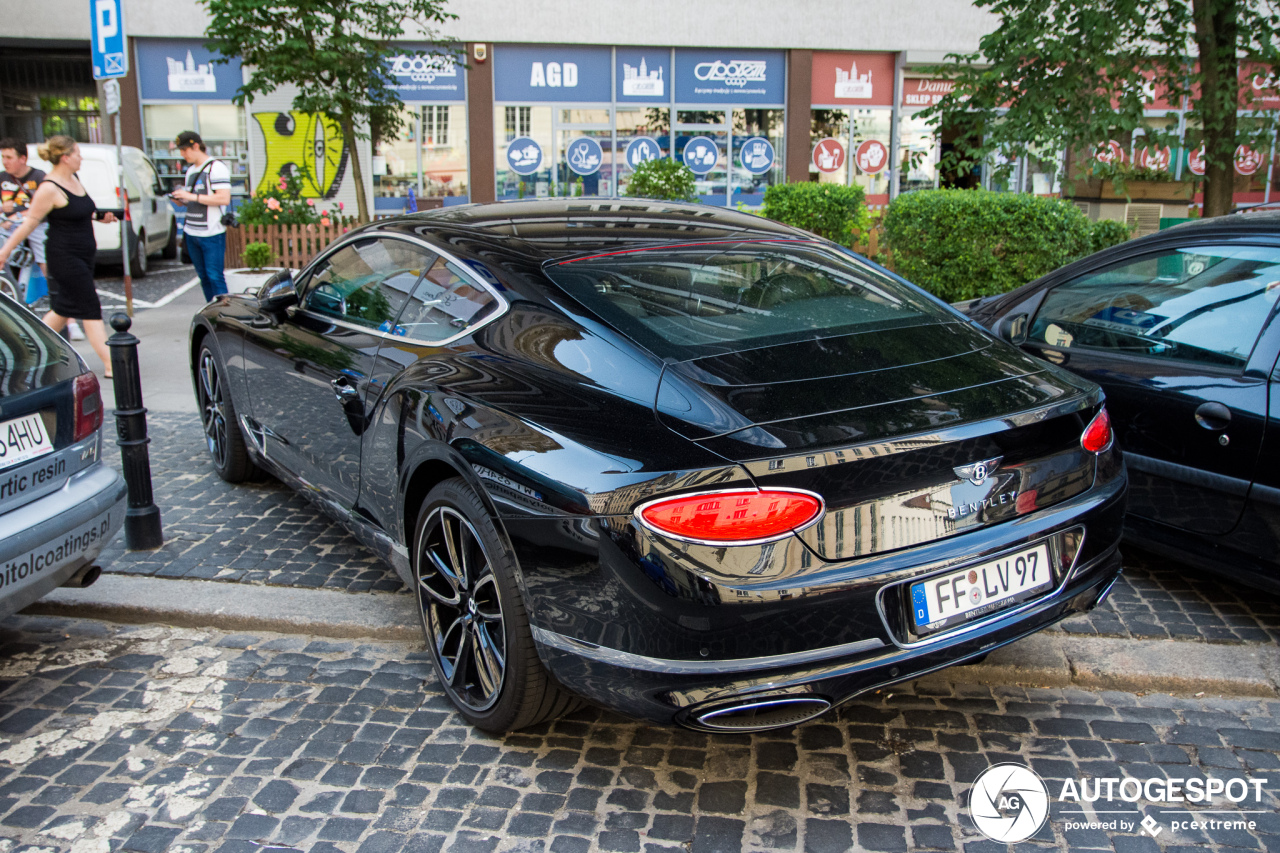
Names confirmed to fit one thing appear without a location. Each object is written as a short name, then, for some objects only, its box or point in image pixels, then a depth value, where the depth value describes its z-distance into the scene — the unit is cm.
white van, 1418
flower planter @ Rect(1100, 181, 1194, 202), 1258
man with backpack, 918
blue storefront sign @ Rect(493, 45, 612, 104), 1950
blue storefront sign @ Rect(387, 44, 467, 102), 1931
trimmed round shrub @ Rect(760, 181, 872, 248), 1020
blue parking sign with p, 954
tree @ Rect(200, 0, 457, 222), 1084
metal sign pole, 1011
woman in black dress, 754
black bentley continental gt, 244
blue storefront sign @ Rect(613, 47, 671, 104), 1975
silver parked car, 331
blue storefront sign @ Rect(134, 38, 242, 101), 1930
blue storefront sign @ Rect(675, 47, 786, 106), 1988
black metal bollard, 442
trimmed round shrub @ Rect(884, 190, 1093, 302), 827
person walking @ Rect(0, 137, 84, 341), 973
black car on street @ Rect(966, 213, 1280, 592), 360
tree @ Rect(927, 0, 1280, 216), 735
